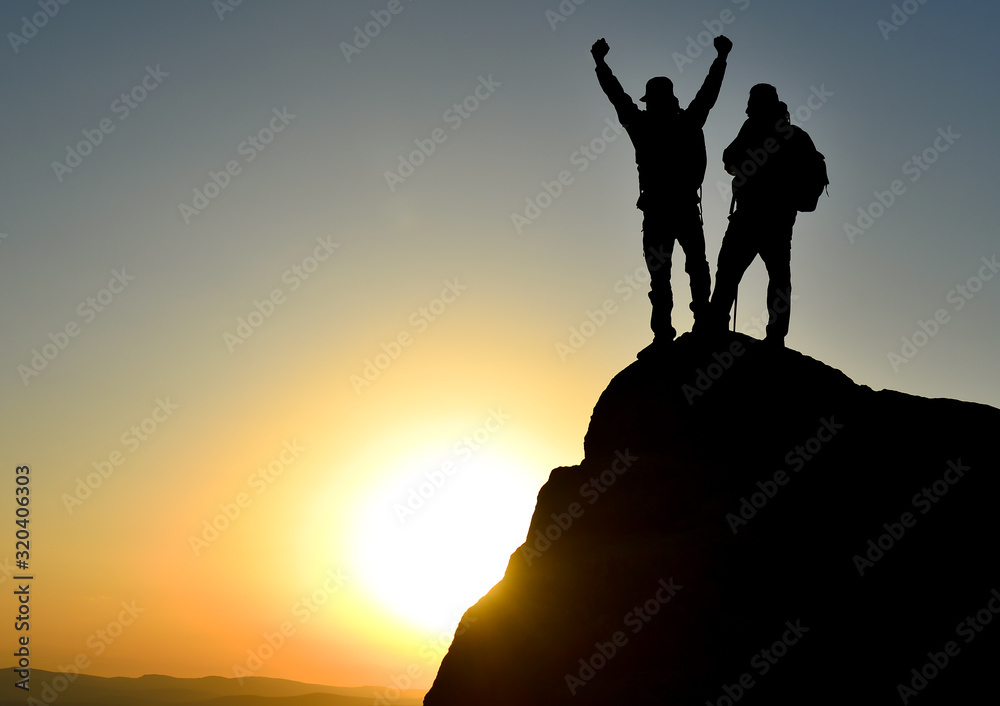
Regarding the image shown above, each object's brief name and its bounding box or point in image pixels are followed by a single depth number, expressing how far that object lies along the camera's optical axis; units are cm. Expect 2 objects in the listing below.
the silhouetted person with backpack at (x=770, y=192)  1045
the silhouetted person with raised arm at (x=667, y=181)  1084
